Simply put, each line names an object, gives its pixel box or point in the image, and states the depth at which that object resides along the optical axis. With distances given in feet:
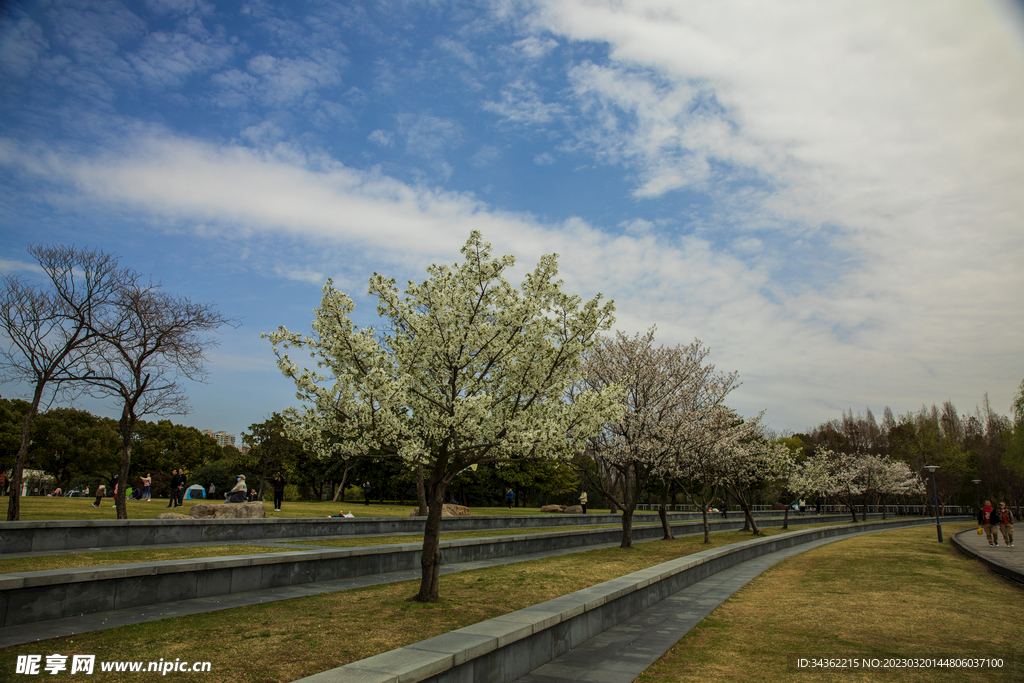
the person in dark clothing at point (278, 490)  81.92
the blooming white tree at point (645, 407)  68.74
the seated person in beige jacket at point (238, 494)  69.62
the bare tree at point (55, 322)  55.26
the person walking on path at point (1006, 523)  76.28
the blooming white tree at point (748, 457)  87.09
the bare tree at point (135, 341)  56.75
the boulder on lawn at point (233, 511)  57.57
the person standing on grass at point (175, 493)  72.77
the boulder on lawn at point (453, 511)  80.44
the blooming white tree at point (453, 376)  29.81
